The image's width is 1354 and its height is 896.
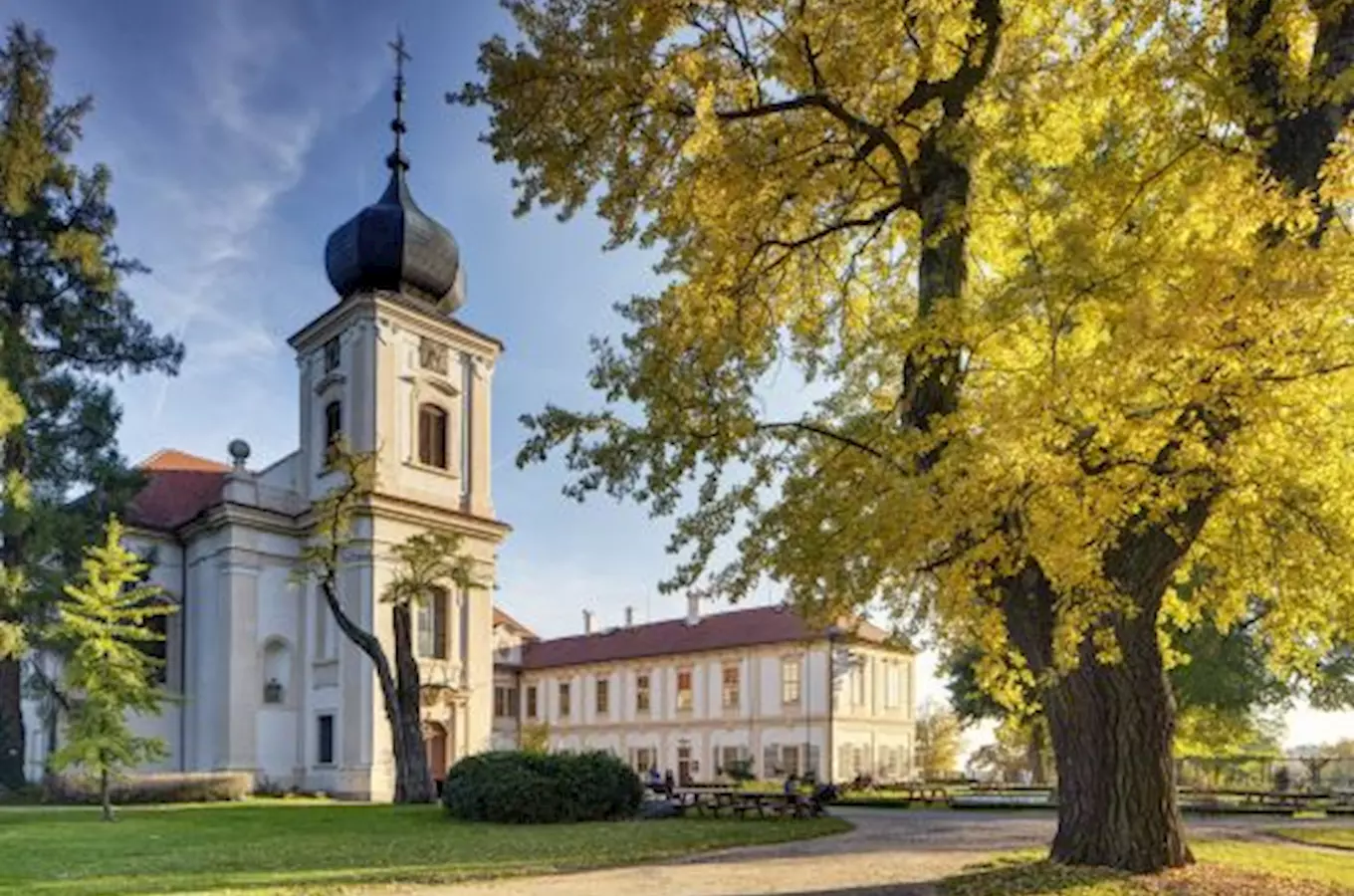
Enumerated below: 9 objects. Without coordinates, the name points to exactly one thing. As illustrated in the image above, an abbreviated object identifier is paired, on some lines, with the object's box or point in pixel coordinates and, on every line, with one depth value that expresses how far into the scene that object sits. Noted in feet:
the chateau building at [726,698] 160.04
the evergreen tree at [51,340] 95.96
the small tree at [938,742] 188.75
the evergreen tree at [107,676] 70.18
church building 107.34
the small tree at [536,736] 159.02
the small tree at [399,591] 82.69
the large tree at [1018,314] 29.91
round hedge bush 63.98
